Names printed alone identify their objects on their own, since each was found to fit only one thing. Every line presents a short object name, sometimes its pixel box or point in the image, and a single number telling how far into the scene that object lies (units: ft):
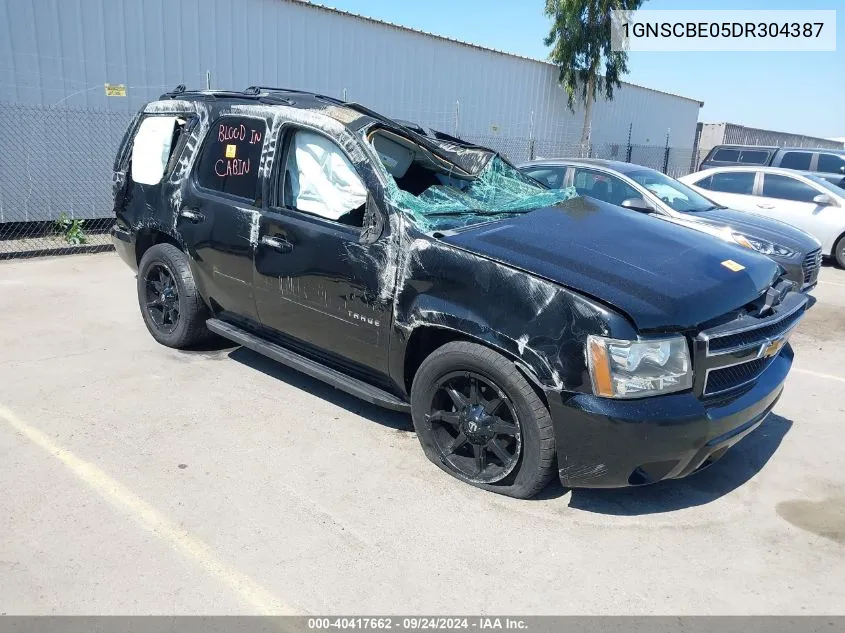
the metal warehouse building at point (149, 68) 31.30
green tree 69.77
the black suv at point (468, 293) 9.98
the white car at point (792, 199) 35.55
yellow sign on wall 33.76
